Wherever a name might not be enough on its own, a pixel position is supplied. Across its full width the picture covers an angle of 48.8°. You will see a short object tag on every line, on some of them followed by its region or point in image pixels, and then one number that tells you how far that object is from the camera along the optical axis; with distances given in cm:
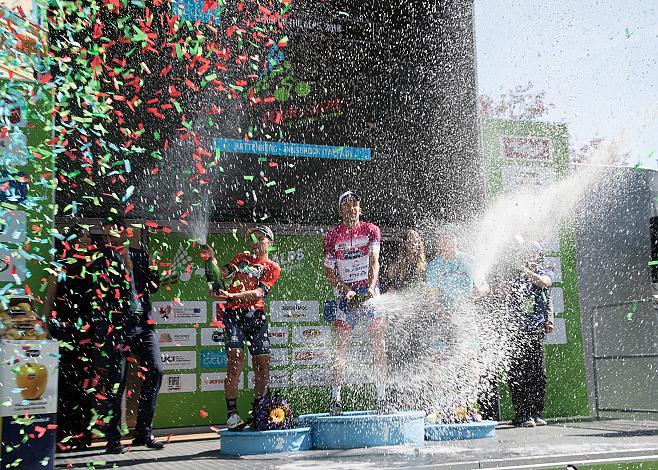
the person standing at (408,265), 695
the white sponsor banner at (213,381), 683
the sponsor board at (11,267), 482
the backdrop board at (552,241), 779
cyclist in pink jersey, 587
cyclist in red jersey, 596
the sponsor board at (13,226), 485
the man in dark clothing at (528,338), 682
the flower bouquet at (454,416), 582
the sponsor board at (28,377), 419
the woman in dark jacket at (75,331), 573
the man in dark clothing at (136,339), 546
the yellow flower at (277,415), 520
